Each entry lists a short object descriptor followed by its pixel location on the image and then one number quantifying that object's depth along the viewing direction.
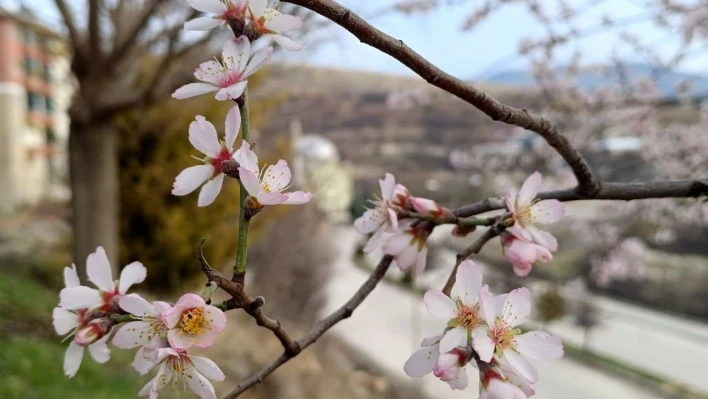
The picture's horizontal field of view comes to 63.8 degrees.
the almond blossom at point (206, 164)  0.35
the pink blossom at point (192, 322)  0.30
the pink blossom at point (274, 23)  0.36
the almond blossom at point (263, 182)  0.31
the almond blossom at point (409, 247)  0.44
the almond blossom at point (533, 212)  0.43
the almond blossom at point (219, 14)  0.35
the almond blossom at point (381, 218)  0.45
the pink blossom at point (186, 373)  0.32
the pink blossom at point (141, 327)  0.31
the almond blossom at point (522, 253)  0.41
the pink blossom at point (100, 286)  0.36
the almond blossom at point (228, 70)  0.34
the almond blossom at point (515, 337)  0.33
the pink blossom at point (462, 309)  0.34
